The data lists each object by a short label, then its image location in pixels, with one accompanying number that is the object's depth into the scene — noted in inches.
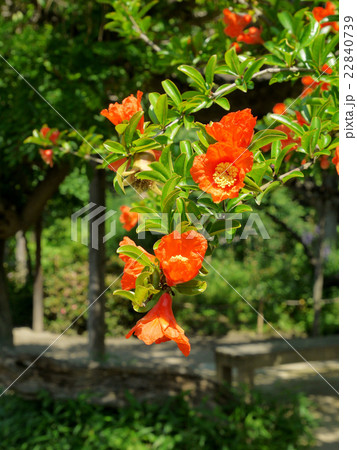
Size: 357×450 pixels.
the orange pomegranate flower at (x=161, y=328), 21.4
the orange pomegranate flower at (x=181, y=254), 21.2
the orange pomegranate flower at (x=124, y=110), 23.9
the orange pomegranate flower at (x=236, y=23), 37.5
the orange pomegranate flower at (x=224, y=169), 21.7
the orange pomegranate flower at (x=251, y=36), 37.4
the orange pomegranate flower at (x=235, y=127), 21.7
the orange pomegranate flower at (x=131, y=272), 21.9
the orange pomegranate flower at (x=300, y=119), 30.0
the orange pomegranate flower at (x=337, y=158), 24.9
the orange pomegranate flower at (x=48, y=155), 42.3
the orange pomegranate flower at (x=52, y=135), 42.7
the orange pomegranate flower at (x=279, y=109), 32.7
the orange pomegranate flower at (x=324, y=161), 33.1
